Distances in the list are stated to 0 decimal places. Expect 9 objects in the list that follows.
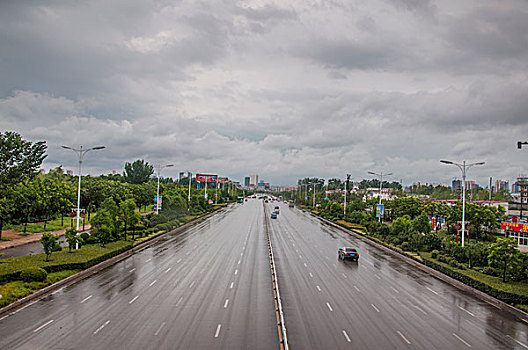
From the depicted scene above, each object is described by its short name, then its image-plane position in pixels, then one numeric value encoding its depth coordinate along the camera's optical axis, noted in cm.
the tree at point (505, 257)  2586
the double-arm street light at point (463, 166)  3617
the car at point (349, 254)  3631
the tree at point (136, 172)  13432
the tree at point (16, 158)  5081
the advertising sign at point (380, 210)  5503
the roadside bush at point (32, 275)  2381
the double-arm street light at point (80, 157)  3447
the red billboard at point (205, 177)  17308
